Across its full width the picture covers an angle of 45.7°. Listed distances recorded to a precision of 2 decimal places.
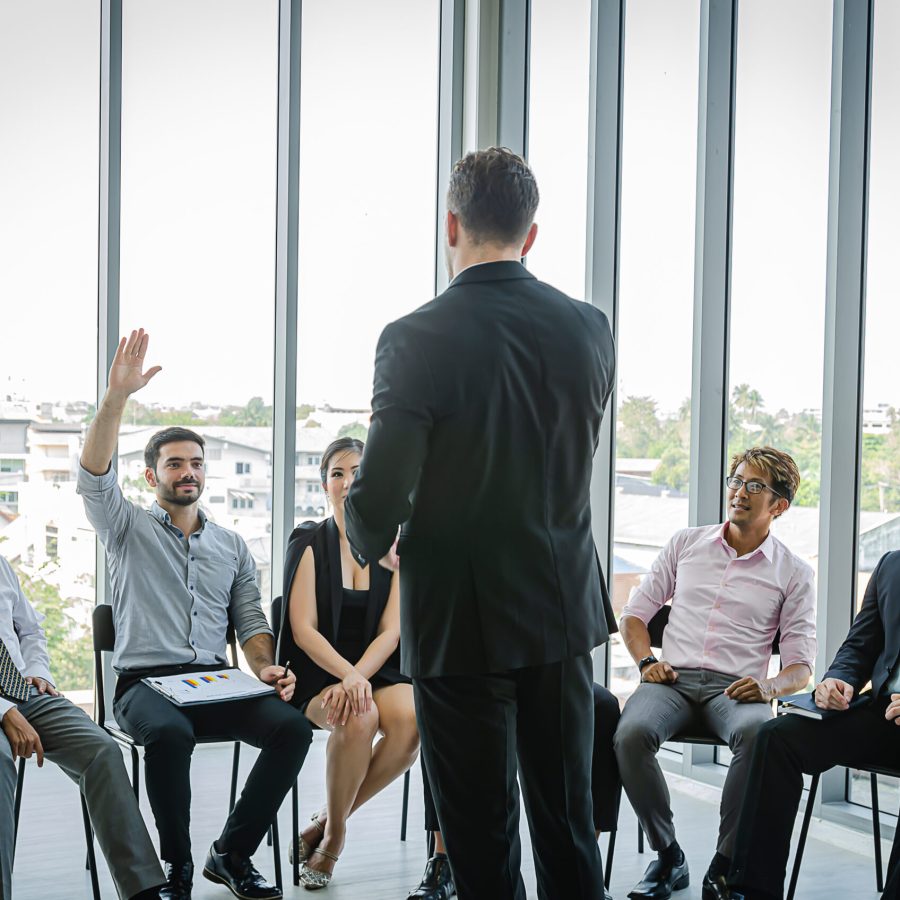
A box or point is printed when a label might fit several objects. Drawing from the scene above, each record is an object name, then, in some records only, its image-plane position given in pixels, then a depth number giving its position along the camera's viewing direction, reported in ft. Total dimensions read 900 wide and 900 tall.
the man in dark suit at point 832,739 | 9.01
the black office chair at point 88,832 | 9.04
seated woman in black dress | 10.05
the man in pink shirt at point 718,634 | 9.94
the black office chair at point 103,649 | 10.31
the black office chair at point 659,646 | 10.37
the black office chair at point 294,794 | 10.05
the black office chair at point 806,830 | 9.33
